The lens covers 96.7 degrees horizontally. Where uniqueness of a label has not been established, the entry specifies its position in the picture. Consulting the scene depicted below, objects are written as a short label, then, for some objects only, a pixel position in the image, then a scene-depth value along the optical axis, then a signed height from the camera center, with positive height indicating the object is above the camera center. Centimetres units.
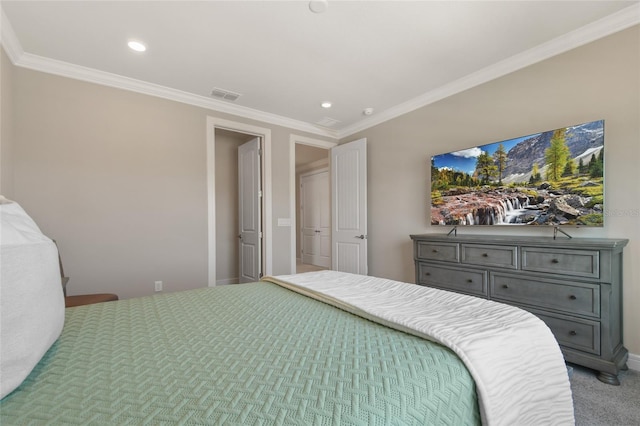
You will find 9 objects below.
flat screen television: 218 +26
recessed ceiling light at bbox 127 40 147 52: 238 +141
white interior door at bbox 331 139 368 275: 406 +5
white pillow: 63 -21
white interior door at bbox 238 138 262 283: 409 -1
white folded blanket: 85 -45
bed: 62 -44
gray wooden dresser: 189 -57
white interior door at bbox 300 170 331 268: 657 -18
